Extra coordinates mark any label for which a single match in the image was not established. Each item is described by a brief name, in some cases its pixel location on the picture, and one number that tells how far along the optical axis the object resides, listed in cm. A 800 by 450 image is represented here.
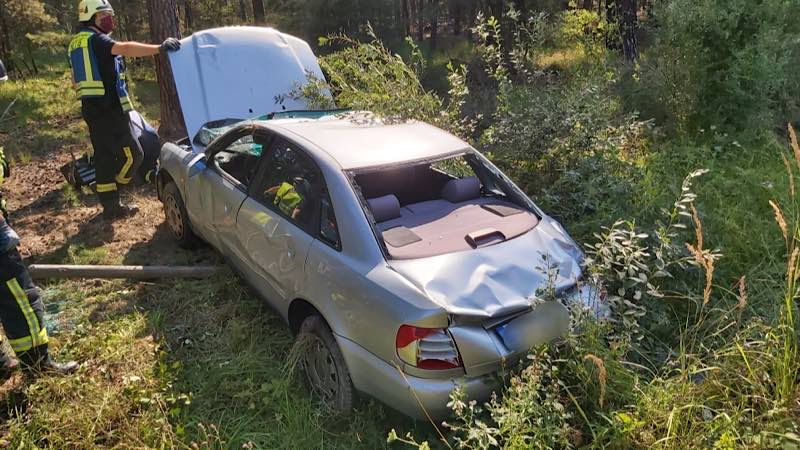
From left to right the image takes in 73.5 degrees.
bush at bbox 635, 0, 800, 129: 545
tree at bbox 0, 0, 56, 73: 1242
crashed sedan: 248
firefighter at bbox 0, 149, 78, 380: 319
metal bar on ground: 439
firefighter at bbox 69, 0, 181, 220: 515
